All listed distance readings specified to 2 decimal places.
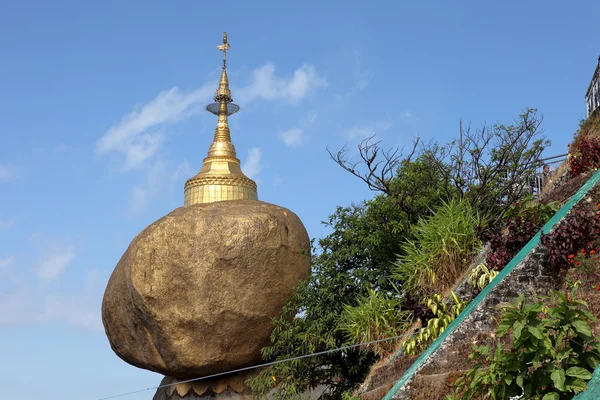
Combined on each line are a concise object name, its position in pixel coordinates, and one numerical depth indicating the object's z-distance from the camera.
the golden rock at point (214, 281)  17.33
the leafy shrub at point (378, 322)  12.27
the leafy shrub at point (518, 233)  10.55
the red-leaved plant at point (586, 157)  11.23
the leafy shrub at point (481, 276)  10.49
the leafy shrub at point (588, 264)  7.93
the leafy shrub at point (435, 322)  10.36
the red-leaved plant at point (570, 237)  8.53
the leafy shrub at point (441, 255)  12.31
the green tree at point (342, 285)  14.93
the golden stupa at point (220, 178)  21.00
